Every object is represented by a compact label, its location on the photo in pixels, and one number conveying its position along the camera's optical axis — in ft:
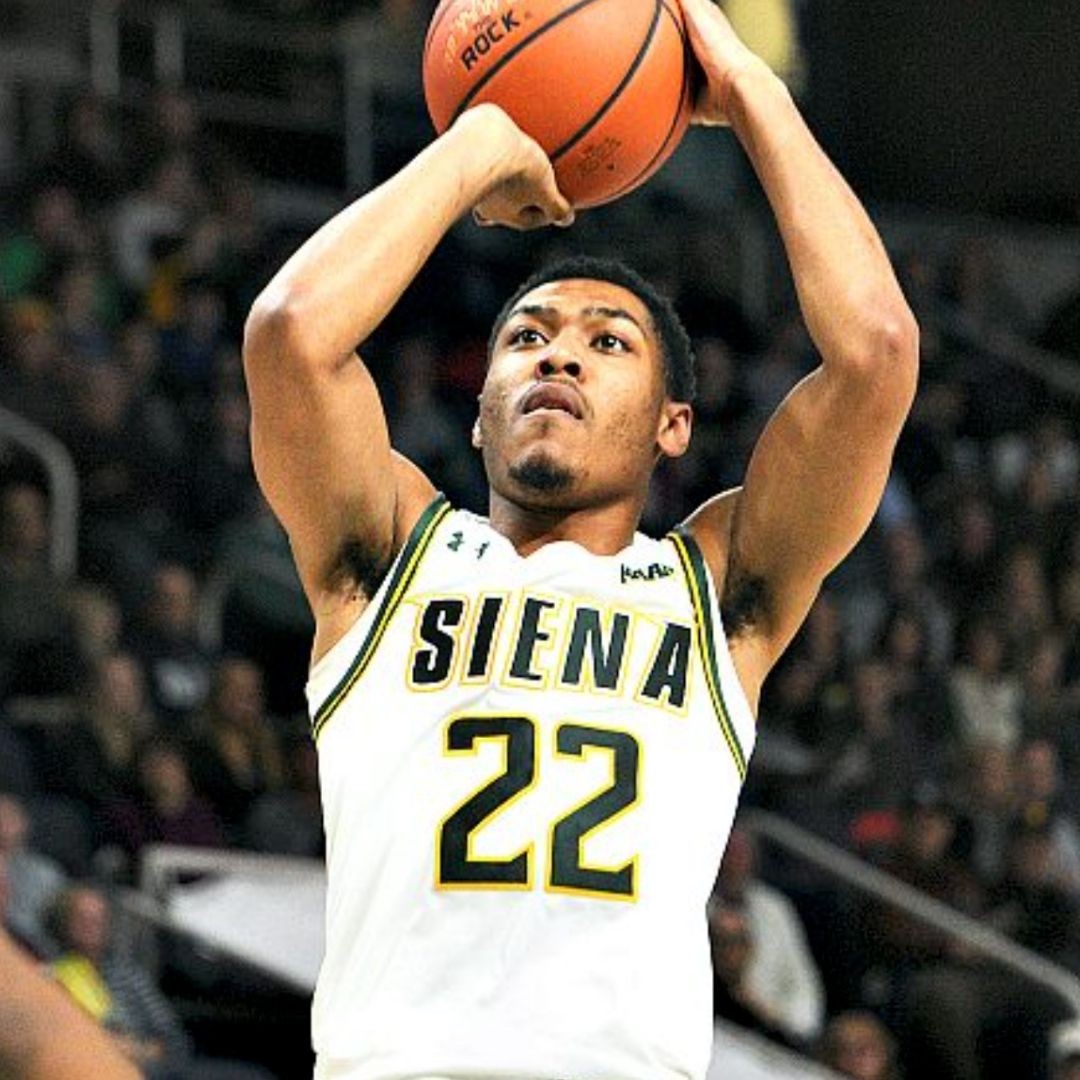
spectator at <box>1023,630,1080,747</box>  42.68
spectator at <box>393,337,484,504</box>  41.70
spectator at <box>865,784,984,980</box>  37.45
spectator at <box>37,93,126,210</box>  44.47
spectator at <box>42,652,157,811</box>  33.99
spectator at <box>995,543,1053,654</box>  44.09
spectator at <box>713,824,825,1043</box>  35.35
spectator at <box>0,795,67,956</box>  30.53
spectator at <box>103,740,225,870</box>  33.88
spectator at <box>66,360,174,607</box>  38.55
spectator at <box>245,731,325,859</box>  34.94
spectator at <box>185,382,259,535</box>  40.16
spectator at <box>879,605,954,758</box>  42.32
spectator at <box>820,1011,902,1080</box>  34.42
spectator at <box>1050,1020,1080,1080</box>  33.73
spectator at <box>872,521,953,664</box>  43.96
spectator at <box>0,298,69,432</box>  39.55
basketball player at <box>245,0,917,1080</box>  13.92
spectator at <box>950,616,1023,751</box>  42.86
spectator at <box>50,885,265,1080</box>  29.96
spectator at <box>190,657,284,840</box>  35.42
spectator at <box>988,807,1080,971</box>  38.50
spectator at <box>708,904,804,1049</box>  33.96
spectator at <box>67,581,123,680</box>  35.96
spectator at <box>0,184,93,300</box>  42.34
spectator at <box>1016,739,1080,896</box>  40.34
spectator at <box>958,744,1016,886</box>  39.55
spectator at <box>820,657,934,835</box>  40.19
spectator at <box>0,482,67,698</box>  36.14
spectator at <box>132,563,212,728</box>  36.68
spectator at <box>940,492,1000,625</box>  45.01
